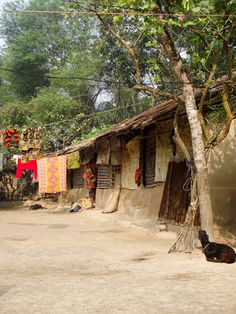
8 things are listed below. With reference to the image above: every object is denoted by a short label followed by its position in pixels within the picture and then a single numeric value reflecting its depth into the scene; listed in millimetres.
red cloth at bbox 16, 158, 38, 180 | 18922
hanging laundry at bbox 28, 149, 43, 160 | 18656
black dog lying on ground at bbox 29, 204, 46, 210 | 20236
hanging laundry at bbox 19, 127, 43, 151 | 18344
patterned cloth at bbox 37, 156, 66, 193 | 17431
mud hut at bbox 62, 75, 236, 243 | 9250
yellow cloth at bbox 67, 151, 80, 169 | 18623
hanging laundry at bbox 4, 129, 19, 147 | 17922
